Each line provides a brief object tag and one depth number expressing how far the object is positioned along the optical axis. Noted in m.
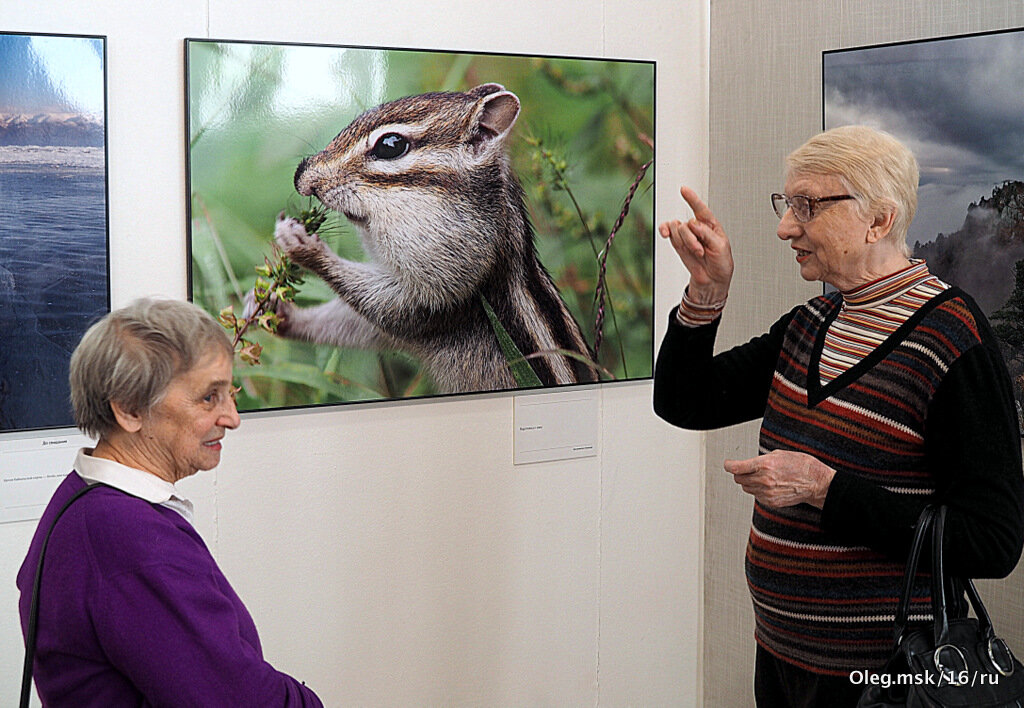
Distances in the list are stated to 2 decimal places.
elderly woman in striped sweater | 1.57
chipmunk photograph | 2.27
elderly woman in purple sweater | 1.30
